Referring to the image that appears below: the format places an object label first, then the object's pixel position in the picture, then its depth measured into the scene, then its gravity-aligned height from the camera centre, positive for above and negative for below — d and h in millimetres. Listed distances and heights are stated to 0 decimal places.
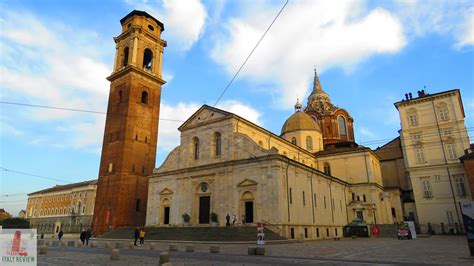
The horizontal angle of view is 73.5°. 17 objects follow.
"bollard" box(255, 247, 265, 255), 14344 -959
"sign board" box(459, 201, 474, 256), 12604 +295
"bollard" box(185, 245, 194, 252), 16642 -928
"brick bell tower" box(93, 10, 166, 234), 35469 +12122
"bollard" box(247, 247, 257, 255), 14500 -969
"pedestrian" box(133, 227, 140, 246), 21947 -189
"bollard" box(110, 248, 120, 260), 12406 -921
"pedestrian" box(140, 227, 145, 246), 22412 -464
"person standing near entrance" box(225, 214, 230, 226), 27448 +764
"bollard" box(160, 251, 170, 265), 10261 -871
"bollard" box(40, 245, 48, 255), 14969 -889
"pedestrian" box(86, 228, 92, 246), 24016 -310
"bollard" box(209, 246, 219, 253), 15565 -926
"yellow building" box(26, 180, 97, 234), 60562 +4737
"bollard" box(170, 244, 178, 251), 17453 -958
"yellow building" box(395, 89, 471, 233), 35094 +8097
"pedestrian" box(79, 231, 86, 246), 24161 -379
